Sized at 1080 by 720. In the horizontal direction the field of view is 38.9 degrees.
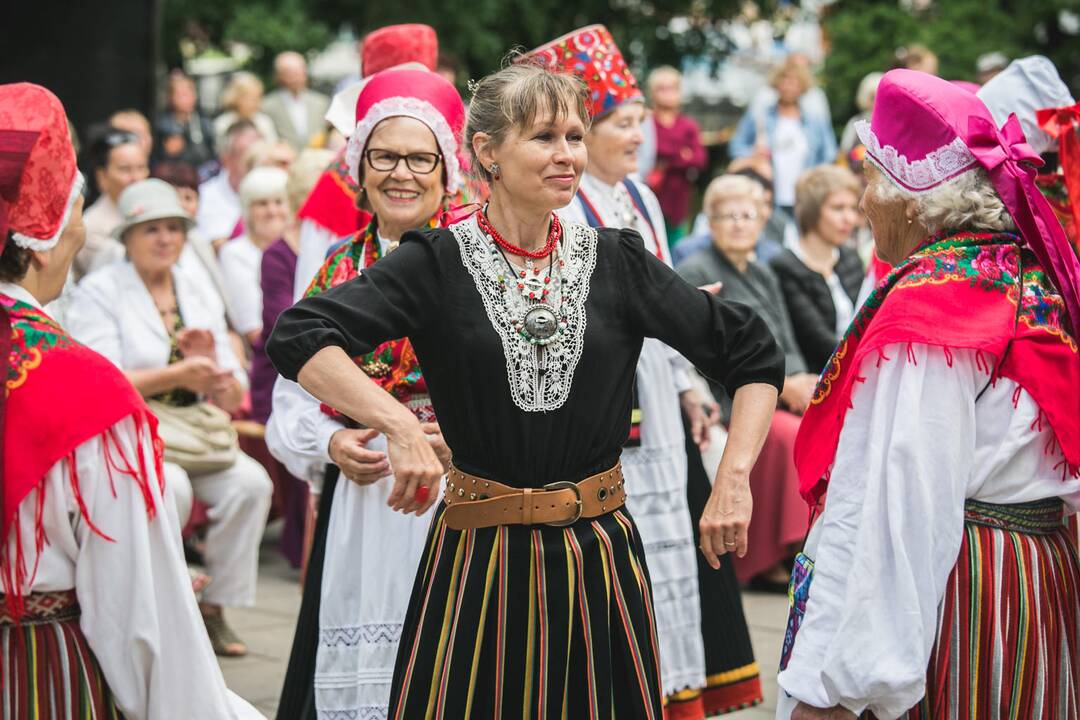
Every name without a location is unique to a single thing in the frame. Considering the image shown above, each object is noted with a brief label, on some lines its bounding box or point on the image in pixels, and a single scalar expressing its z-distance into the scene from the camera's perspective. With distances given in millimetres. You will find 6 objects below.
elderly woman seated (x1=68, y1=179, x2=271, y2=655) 6102
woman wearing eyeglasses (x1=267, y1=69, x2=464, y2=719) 3971
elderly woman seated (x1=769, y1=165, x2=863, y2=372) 7730
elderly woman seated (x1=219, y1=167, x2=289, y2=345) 8367
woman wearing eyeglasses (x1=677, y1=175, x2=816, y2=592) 7316
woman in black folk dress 3070
